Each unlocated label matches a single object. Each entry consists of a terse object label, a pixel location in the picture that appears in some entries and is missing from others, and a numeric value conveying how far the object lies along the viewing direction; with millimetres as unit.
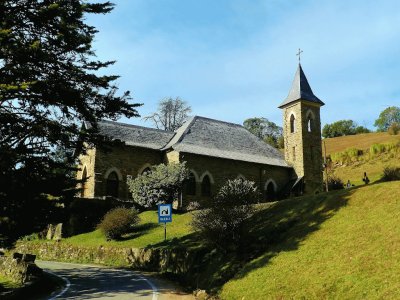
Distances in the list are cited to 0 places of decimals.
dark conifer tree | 12828
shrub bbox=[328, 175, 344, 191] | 38212
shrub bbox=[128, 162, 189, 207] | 30922
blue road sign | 20408
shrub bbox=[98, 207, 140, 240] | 25750
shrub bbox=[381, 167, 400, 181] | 24209
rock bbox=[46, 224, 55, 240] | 30406
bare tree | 59988
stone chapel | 34181
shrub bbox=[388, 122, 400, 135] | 67938
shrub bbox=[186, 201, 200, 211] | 30500
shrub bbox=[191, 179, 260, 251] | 15859
